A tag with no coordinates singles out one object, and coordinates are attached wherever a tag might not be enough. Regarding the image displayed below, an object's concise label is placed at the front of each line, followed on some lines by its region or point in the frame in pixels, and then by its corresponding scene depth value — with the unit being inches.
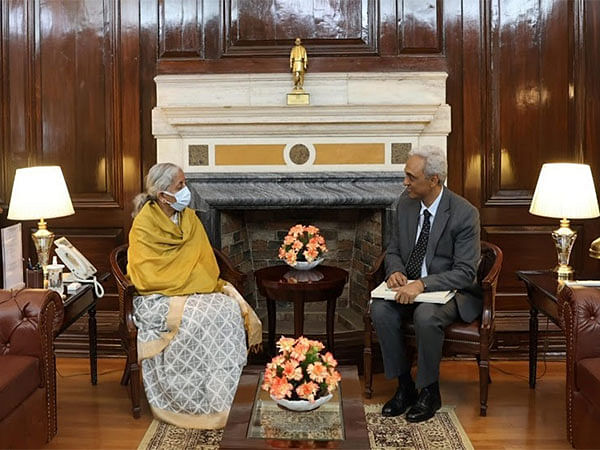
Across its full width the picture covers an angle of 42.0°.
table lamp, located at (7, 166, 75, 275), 164.9
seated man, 159.6
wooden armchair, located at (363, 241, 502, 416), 160.4
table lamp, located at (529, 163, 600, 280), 164.7
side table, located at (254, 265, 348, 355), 173.9
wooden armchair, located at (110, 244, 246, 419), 161.9
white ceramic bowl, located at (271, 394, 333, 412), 117.6
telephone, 172.1
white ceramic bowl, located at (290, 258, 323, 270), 182.7
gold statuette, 191.6
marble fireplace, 194.1
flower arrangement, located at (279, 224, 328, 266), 182.1
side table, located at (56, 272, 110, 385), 158.7
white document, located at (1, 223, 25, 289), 159.6
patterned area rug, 147.3
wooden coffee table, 109.3
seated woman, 157.5
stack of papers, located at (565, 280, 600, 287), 158.4
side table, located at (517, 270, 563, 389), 163.5
